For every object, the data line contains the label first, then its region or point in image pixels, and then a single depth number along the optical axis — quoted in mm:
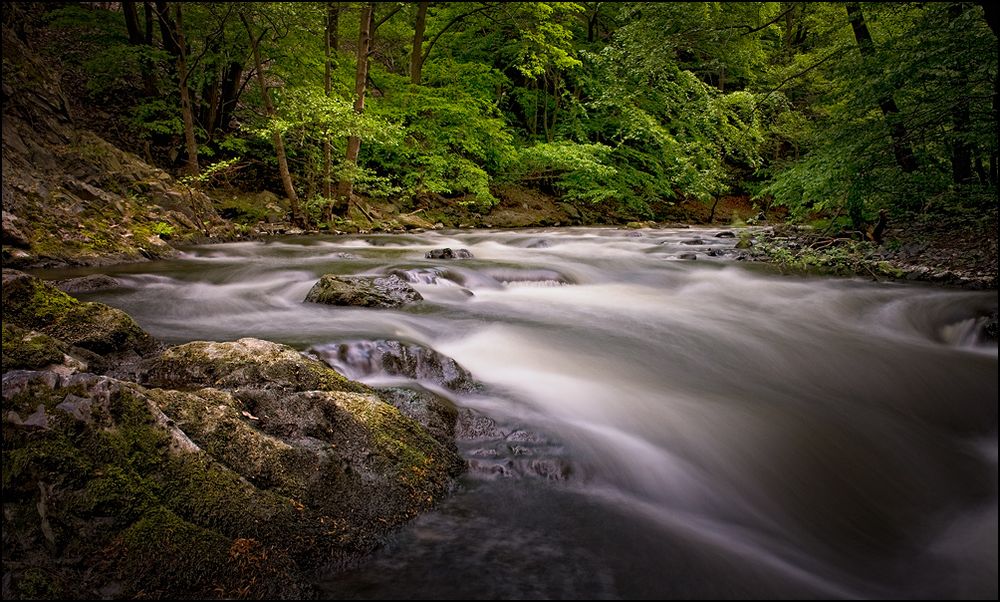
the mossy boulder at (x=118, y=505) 1600
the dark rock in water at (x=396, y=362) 3641
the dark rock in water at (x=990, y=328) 4215
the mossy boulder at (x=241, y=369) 2801
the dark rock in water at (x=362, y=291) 5254
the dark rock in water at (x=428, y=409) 2922
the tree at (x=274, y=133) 10133
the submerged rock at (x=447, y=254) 8656
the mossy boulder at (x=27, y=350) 2051
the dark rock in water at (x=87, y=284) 5426
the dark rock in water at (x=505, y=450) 2715
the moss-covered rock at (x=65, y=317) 3064
